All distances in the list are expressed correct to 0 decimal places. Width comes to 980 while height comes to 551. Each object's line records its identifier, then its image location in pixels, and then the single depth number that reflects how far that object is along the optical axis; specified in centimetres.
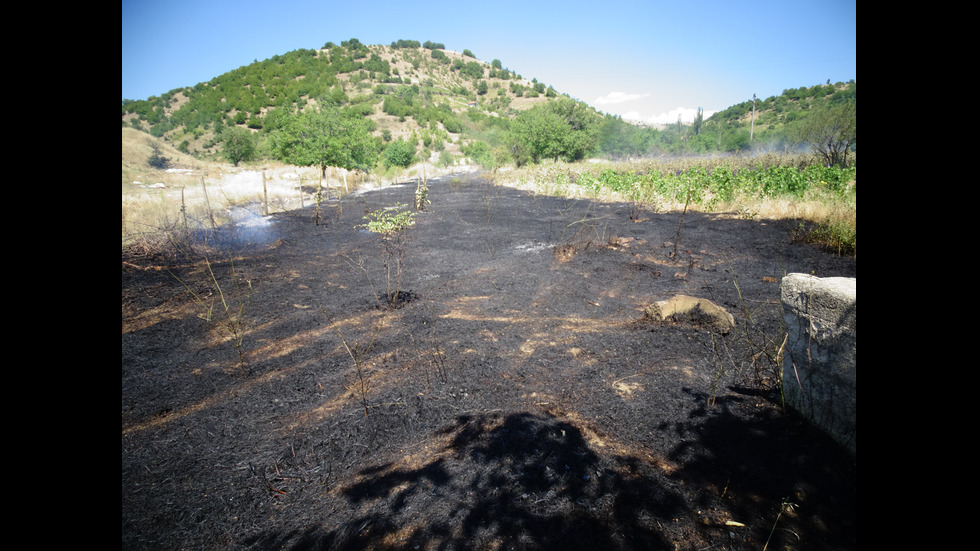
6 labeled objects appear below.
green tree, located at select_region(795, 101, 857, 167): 2114
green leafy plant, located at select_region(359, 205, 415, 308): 593
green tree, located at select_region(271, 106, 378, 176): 1920
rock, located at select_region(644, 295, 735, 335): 464
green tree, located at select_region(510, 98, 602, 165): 3472
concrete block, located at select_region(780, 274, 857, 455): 244
